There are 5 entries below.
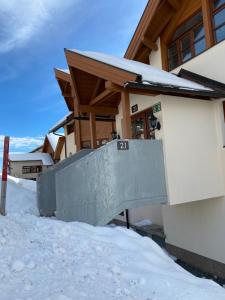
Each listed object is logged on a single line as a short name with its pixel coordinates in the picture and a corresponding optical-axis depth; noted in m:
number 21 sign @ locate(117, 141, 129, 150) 5.25
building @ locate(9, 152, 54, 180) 25.30
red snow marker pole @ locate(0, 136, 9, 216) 4.45
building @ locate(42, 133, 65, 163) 20.05
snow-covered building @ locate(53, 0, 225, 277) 5.98
